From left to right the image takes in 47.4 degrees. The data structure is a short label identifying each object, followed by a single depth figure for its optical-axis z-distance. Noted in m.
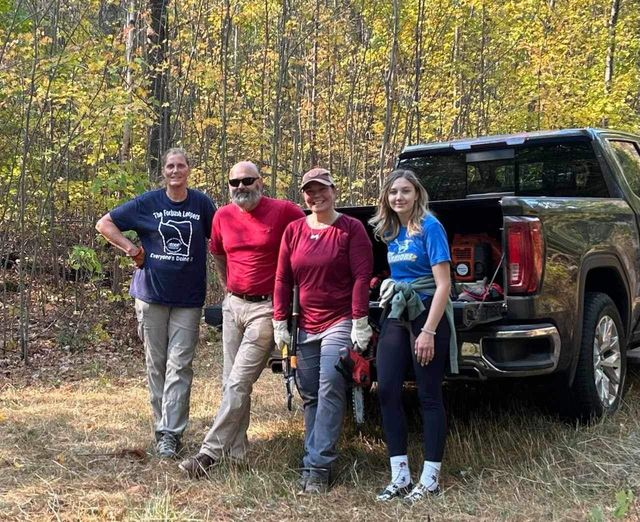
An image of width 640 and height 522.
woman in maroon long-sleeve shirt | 3.95
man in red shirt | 4.30
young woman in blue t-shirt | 3.76
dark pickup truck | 4.01
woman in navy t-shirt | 4.73
